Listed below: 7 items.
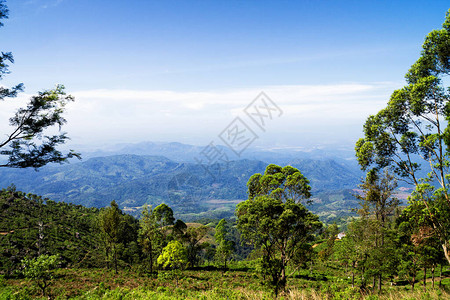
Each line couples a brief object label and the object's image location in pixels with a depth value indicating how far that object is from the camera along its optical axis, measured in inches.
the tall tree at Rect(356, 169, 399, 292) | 729.4
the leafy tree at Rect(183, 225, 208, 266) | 1477.6
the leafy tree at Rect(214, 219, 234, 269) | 1402.6
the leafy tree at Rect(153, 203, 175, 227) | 1311.5
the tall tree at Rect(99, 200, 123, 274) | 1197.7
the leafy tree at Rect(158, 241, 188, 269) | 904.9
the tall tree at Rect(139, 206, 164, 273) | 1219.2
